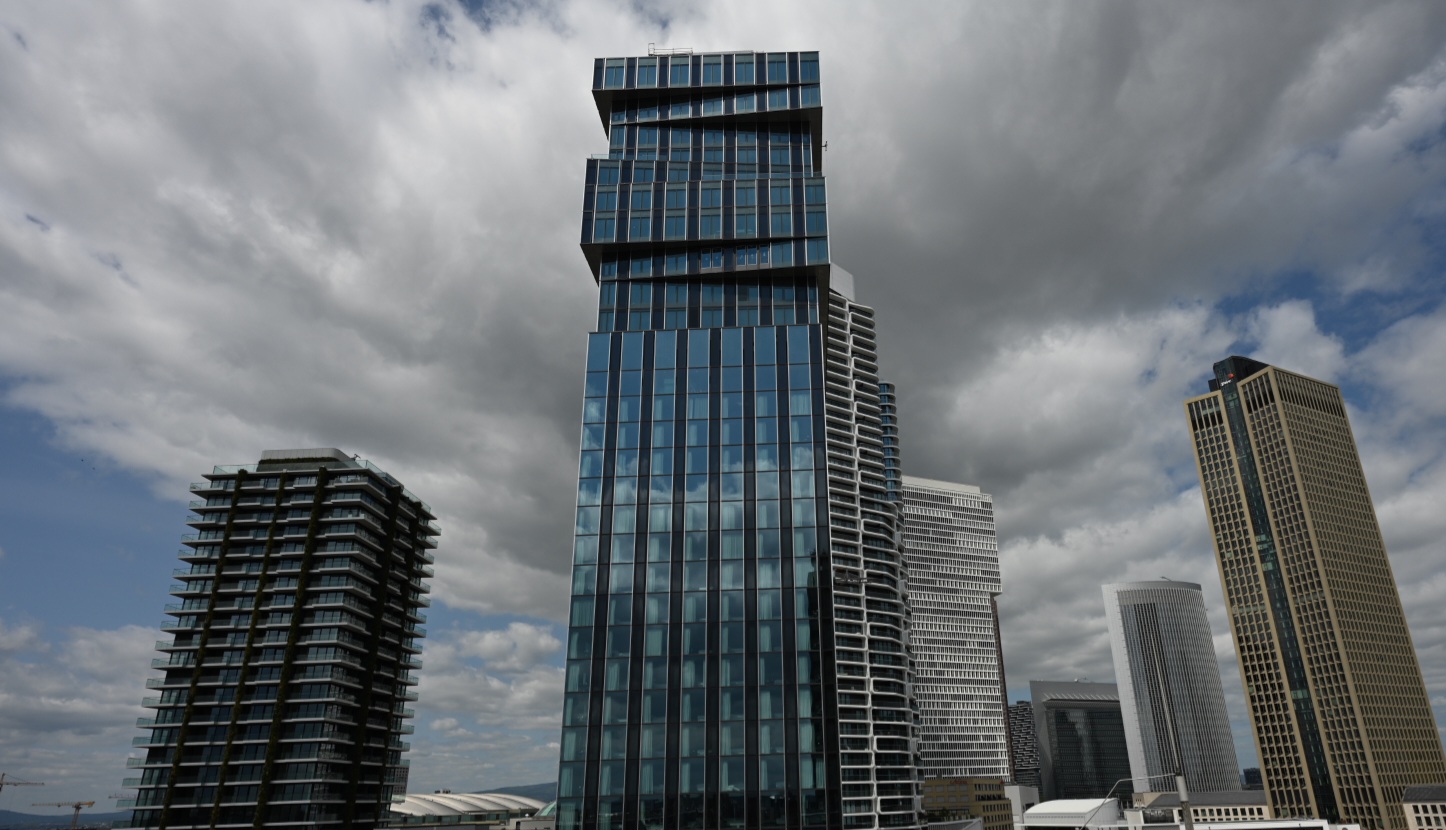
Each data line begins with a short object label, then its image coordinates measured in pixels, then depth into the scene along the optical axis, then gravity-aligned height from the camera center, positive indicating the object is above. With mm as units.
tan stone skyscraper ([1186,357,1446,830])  199250 -15281
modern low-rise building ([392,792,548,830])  179375 -12967
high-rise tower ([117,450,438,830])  133750 +15874
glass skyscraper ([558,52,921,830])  78000 +27969
